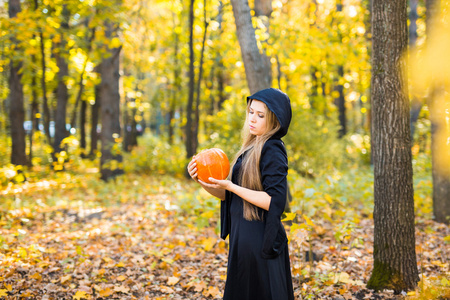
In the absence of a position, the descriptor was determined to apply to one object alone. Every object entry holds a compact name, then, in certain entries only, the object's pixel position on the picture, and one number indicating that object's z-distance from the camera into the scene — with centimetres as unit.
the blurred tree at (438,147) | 574
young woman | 251
